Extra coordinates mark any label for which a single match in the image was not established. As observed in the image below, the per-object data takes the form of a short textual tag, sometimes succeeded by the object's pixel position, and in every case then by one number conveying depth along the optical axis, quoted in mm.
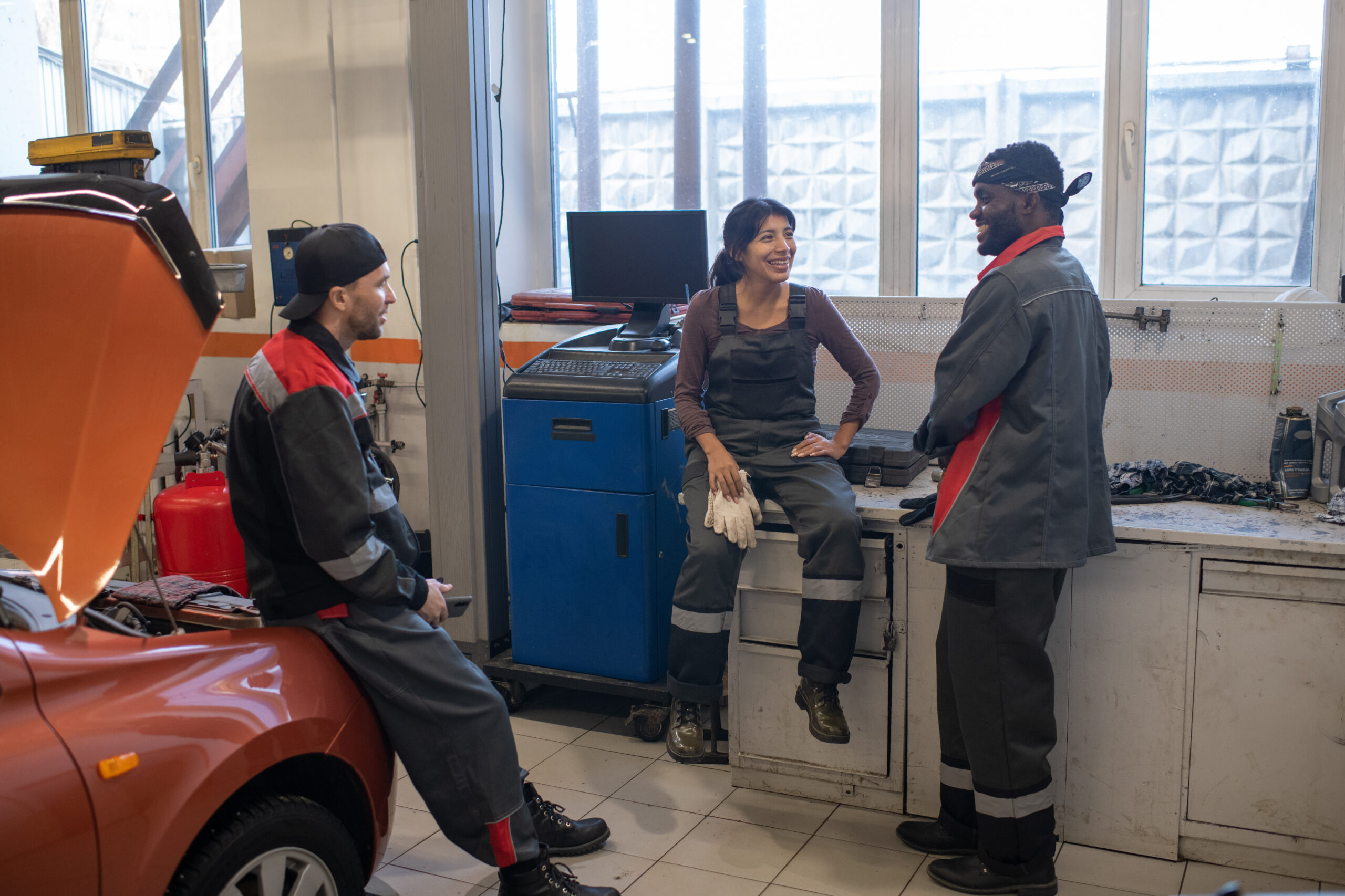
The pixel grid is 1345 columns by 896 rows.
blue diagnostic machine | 3375
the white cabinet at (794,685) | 2893
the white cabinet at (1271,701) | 2498
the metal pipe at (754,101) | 4051
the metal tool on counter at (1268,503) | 2799
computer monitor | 3533
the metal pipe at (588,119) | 4359
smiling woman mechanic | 2801
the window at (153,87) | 5473
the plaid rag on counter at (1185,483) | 2906
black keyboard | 3379
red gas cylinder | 4281
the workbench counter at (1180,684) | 2516
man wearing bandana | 2342
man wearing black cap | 1998
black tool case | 3121
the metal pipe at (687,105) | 4176
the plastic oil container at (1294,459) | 2885
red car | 1478
